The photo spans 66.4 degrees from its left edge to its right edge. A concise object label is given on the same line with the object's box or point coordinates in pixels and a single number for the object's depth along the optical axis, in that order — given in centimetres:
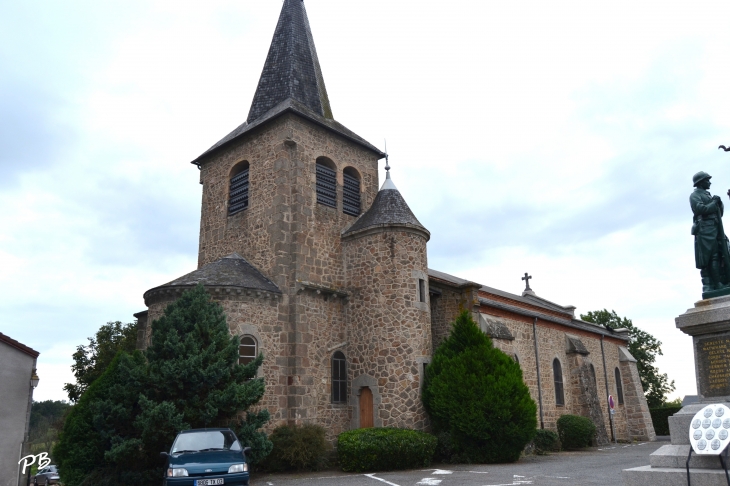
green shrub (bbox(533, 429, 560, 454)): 2097
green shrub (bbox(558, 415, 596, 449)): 2336
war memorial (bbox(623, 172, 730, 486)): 749
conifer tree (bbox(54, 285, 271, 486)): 1310
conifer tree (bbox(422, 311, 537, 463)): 1662
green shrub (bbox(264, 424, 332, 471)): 1555
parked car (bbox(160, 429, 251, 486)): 984
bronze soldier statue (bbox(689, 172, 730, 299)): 962
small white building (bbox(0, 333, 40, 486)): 1533
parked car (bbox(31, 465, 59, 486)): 1990
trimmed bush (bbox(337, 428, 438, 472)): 1567
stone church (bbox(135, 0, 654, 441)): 1739
